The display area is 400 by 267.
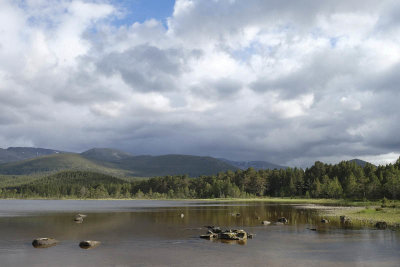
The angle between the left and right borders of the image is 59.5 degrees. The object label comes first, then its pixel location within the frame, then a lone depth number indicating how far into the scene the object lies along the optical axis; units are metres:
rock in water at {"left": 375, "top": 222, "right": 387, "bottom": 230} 66.62
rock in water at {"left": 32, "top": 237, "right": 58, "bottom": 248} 48.25
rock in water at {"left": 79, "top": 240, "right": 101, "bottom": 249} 47.69
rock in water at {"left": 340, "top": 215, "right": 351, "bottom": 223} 78.81
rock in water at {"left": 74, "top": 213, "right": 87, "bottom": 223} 85.86
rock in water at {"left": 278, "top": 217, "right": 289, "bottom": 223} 80.44
